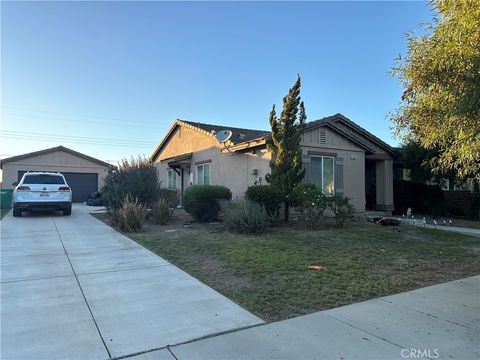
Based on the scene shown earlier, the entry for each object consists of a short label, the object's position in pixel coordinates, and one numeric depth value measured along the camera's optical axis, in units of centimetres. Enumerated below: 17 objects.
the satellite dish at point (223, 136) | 1667
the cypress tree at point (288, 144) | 1252
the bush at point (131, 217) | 1123
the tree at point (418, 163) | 1673
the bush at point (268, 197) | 1225
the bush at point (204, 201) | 1339
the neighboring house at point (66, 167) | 2780
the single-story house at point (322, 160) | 1463
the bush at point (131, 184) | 1398
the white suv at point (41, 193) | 1465
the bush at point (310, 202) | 1188
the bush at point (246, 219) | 1072
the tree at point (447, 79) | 467
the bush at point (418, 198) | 1819
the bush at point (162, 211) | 1310
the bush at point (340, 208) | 1207
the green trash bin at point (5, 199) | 1986
